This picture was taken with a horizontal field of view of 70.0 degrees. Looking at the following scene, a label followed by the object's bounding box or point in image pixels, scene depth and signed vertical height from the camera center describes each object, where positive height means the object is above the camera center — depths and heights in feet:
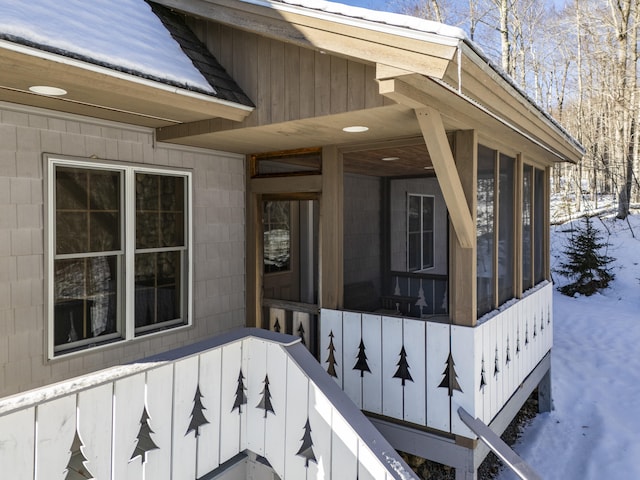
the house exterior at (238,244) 8.22 -0.25
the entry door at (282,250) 19.26 -0.66
